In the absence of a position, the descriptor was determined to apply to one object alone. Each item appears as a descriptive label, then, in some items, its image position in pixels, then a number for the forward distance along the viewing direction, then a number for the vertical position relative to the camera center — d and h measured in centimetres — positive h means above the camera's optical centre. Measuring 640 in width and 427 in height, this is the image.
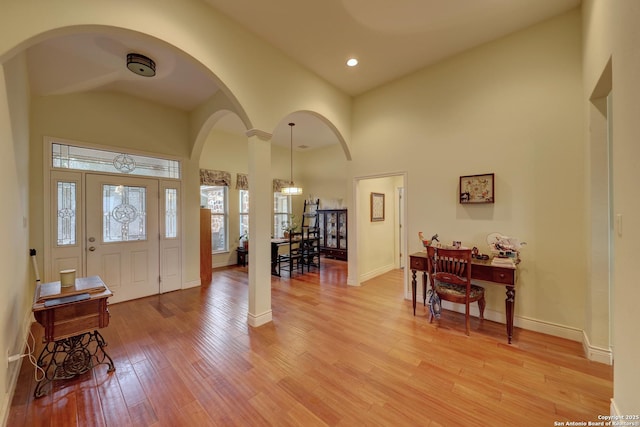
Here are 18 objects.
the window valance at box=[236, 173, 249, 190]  641 +85
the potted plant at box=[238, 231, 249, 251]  645 -66
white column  299 -13
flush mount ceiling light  282 +176
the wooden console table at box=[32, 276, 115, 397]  192 -86
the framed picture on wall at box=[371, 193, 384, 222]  517 +13
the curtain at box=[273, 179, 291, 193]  739 +88
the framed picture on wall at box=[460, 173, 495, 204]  310 +30
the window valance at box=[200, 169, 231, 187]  571 +88
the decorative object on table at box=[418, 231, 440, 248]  329 -38
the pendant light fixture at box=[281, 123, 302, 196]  623 +60
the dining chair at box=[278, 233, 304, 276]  558 -103
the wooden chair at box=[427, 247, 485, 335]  273 -74
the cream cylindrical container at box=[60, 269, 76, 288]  217 -55
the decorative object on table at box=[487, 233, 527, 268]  278 -43
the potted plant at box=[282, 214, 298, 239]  764 -32
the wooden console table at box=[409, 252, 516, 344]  261 -71
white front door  367 -29
